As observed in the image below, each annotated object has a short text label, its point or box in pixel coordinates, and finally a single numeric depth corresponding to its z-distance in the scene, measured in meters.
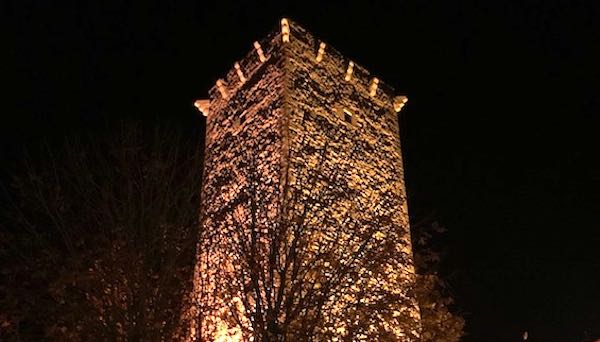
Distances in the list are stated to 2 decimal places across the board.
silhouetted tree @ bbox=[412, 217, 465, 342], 10.89
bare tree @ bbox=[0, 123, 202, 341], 8.96
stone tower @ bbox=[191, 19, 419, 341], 8.84
